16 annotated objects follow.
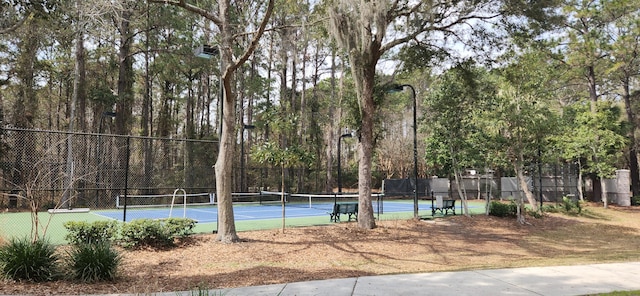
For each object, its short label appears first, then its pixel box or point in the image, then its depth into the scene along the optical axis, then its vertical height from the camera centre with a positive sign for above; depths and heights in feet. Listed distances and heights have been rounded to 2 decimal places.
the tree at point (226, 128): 31.40 +3.94
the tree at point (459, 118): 51.37 +7.50
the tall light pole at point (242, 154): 75.41 +4.25
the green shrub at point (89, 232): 27.63 -3.85
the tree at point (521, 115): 50.21 +7.46
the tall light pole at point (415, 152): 45.78 +2.69
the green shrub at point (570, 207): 63.82 -5.40
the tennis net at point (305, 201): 74.72 -5.35
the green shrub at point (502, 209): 54.54 -4.80
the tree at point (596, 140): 72.64 +6.14
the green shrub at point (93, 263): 20.44 -4.46
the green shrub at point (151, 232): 29.40 -4.08
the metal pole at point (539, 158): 57.04 +2.29
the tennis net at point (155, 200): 68.28 -4.12
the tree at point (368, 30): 38.60 +14.44
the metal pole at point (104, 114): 61.88 +10.00
